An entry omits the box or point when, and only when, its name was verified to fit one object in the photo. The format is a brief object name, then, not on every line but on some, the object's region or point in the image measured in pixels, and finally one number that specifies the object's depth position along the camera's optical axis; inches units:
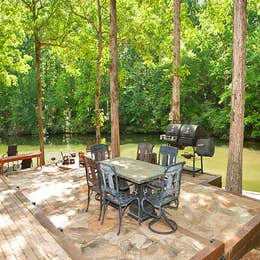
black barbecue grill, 258.8
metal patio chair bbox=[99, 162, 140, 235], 155.9
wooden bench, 302.3
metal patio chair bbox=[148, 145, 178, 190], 210.6
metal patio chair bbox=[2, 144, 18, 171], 385.4
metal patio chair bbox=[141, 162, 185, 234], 152.6
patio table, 161.9
